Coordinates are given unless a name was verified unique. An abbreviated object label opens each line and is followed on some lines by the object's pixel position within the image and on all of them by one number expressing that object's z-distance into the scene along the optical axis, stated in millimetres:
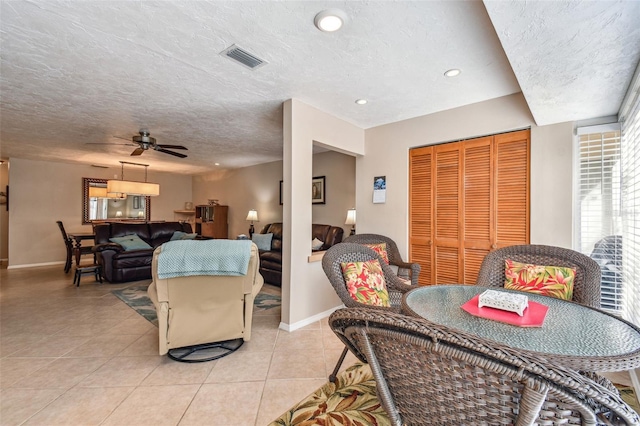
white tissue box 1451
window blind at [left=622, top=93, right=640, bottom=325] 2002
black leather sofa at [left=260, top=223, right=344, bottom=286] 4793
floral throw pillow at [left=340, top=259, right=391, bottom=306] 2156
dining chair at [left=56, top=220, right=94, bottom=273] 5449
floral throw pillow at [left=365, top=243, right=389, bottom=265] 3475
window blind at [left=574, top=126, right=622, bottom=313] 2520
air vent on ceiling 2160
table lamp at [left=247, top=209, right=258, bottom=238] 6930
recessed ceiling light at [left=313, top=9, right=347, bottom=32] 1738
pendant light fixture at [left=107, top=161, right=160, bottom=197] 5465
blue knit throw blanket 2223
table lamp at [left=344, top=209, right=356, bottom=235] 4627
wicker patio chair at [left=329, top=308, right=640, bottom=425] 612
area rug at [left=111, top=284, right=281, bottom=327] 3510
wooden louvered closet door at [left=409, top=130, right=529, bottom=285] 2959
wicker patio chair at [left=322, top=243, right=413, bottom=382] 2066
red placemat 1348
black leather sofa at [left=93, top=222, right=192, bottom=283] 4992
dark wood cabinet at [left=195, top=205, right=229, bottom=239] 7797
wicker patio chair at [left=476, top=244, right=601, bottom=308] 1934
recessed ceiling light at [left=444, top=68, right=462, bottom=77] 2426
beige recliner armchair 2299
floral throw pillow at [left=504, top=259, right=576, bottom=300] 2043
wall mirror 7273
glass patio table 1033
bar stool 4824
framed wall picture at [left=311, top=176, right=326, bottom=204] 5679
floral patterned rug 1694
